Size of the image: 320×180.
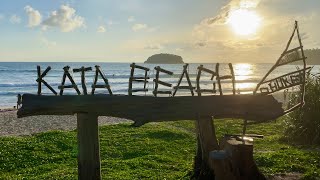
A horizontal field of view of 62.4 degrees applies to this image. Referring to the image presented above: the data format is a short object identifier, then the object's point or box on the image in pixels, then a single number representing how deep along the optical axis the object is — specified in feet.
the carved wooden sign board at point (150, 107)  27.50
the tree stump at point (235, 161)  21.94
